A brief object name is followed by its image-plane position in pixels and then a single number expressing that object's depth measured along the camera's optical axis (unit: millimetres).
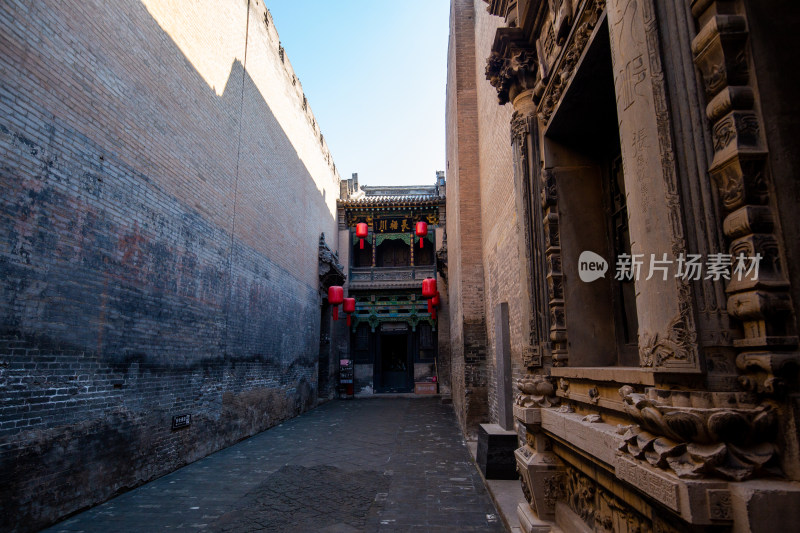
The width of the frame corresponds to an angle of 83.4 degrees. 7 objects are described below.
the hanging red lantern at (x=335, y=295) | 17978
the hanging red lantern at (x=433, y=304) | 20078
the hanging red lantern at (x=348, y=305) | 19234
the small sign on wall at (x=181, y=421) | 6963
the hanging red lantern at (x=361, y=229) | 21117
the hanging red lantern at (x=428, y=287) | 18969
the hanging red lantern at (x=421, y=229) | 20969
